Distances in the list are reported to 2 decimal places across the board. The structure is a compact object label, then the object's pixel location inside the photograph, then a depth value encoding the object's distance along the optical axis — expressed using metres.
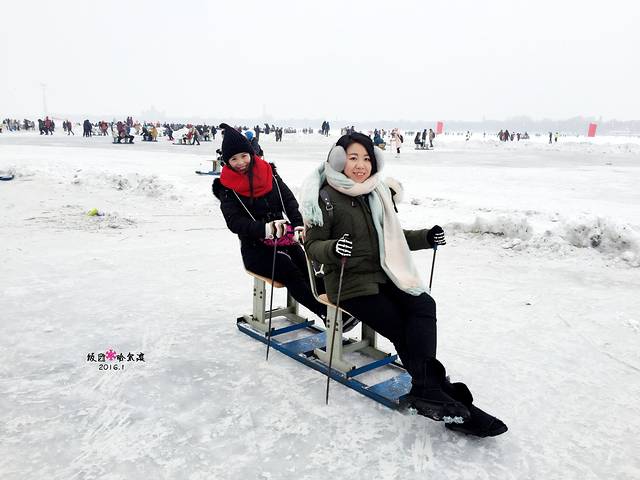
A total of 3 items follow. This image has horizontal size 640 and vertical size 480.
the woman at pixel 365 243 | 3.16
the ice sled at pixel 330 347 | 3.48
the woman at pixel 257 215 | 4.02
